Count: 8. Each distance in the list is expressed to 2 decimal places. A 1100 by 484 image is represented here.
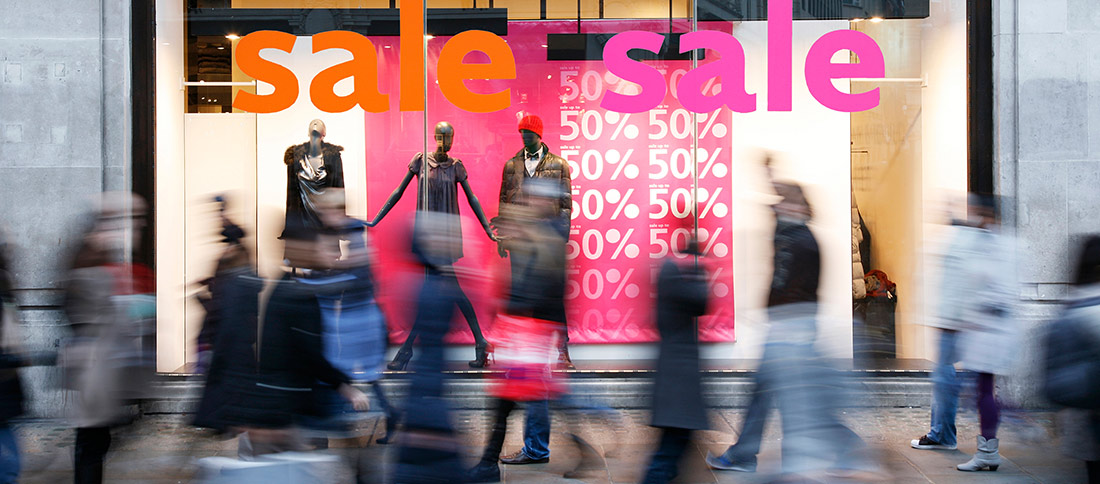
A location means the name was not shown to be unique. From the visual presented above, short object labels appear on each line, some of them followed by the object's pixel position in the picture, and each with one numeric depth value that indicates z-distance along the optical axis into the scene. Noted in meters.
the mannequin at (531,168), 8.72
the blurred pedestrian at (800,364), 5.02
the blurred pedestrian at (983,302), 5.82
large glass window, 8.72
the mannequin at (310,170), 8.84
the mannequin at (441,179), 8.84
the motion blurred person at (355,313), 5.11
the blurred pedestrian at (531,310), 5.25
